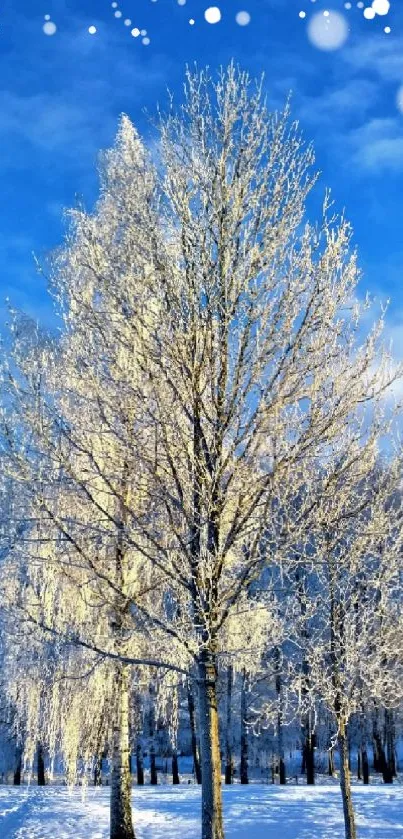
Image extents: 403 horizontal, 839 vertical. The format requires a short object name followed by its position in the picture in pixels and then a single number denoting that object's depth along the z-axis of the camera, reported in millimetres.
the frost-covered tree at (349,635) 7633
